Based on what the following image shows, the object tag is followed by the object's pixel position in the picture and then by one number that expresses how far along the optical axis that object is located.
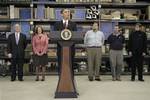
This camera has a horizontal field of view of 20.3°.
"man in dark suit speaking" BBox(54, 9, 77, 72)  8.12
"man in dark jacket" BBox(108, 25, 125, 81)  10.41
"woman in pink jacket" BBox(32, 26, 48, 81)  10.34
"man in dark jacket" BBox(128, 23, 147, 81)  10.37
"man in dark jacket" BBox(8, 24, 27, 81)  10.44
